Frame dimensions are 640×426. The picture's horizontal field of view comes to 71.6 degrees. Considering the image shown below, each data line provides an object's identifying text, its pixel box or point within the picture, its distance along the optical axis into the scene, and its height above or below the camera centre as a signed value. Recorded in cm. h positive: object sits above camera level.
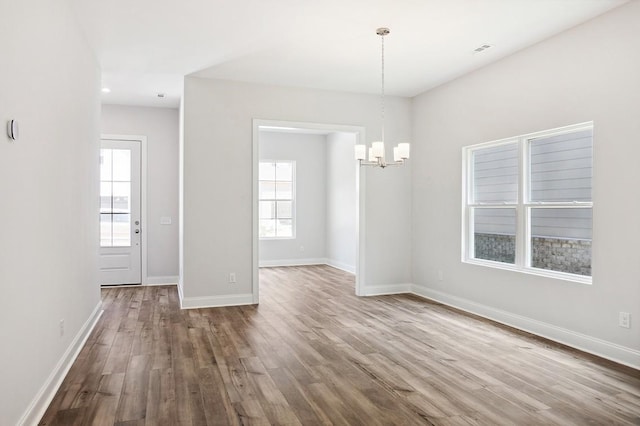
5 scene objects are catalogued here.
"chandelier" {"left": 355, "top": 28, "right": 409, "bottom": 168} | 433 +57
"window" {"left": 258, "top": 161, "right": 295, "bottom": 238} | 980 +19
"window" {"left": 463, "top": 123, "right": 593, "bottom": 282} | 414 +6
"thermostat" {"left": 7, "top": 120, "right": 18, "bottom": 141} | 220 +38
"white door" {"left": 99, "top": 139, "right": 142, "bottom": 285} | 716 -11
